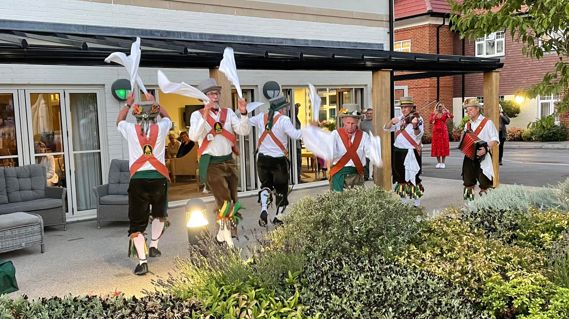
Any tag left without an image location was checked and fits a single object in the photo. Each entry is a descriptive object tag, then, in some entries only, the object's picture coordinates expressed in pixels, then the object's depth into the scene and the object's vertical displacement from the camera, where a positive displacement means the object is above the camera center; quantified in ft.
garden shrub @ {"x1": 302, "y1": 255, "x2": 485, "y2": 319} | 11.02 -3.83
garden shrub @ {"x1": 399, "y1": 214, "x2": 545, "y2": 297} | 12.75 -3.69
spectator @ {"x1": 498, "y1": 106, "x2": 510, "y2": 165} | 51.96 -1.46
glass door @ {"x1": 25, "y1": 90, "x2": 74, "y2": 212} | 29.45 -0.49
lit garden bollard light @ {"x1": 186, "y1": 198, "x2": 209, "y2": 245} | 16.29 -3.06
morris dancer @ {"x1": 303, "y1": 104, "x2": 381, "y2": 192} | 23.41 -1.59
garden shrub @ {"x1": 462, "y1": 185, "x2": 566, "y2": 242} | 17.07 -3.54
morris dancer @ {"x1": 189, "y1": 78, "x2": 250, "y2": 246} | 22.77 -1.19
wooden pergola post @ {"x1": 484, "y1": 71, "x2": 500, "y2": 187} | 38.24 +0.49
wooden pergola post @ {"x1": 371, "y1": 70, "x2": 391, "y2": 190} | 31.53 -0.19
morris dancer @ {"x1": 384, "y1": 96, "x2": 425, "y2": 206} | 30.63 -2.20
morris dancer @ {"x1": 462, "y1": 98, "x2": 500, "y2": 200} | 29.40 -2.28
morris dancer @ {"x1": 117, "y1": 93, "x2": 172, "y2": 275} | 20.44 -1.71
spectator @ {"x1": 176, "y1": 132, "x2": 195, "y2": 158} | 25.51 -1.37
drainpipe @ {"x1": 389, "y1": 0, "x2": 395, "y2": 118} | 44.96 +7.06
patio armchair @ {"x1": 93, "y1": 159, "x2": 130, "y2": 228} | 28.35 -3.92
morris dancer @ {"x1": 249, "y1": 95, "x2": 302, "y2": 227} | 27.53 -1.93
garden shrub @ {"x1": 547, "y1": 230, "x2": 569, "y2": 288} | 12.65 -3.76
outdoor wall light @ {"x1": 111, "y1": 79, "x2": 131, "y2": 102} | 31.27 +1.83
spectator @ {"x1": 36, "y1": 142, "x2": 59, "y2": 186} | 29.96 -2.21
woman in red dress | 55.16 -2.56
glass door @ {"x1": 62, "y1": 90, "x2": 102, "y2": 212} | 30.83 -1.44
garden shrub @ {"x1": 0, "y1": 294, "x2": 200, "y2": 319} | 10.56 -3.72
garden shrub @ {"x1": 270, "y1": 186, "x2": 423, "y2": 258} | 14.60 -3.15
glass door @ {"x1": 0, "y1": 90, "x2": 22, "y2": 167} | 28.73 -0.17
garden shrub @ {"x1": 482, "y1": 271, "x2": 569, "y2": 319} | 11.31 -4.06
